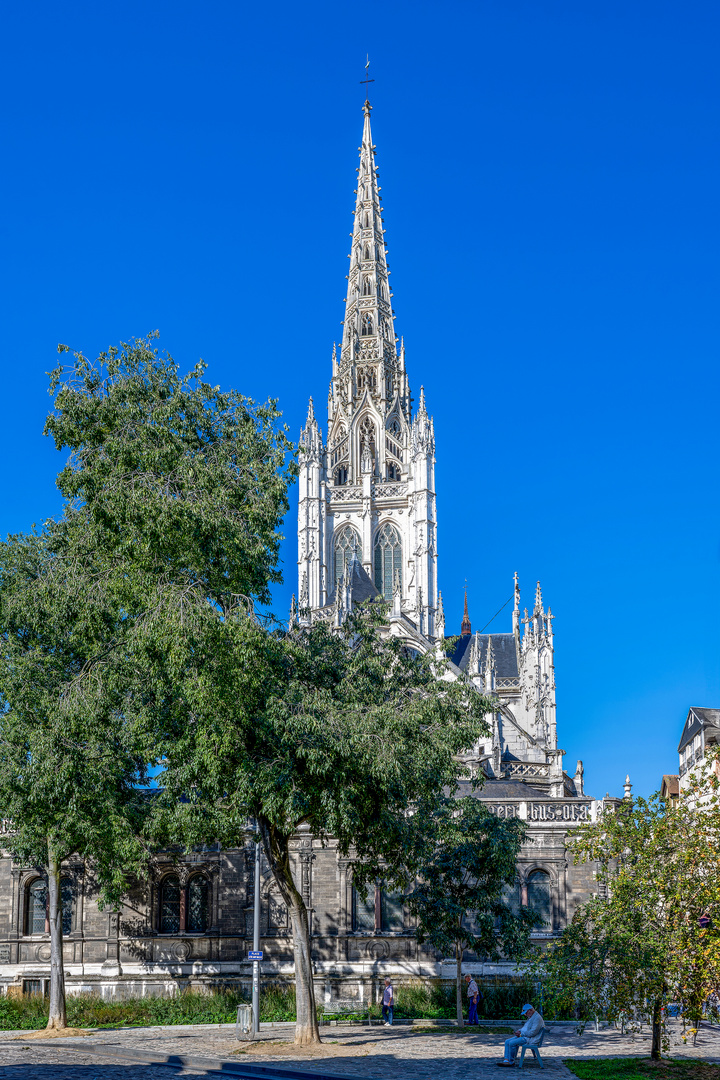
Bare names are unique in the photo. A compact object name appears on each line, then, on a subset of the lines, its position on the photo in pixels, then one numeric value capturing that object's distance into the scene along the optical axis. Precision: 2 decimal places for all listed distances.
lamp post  25.08
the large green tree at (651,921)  18.16
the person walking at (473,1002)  29.08
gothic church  35.78
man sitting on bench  20.06
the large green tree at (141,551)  20.69
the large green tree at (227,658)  20.41
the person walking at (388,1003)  29.20
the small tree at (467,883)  28.09
